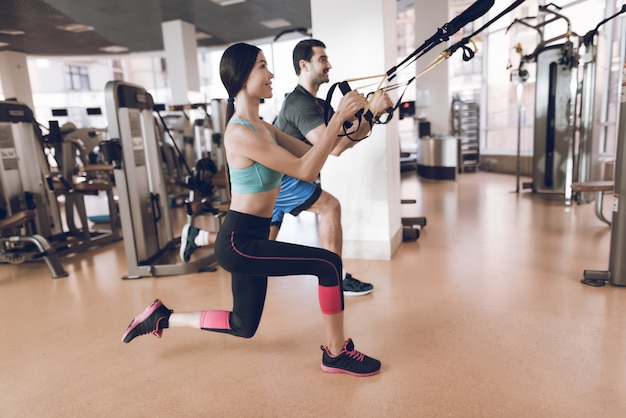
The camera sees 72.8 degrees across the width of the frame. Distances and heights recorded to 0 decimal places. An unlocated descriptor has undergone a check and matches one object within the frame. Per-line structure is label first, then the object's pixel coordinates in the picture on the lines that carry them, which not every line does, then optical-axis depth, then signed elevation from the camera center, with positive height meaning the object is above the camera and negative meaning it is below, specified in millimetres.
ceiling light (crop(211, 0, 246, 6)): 7699 +2533
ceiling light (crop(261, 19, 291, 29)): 9250 +2551
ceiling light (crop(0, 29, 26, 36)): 8866 +2573
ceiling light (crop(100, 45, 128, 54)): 11094 +2648
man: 2455 +22
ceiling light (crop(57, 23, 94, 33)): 8666 +2553
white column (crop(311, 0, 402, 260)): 3343 -130
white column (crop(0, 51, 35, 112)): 10695 +1974
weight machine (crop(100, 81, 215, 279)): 3297 -258
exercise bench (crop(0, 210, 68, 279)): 3730 -847
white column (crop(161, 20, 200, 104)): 8883 +1838
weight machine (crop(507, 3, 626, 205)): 4984 +125
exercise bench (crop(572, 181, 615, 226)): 3457 -554
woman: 1593 -266
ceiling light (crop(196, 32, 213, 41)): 10133 +2593
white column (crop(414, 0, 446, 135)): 7738 +1091
